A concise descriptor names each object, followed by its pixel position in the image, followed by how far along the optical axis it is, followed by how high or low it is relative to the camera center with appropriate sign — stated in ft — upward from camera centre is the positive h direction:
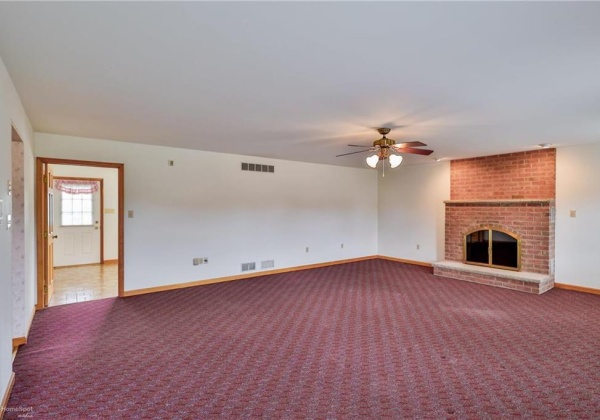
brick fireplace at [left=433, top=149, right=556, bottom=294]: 18.29 -0.17
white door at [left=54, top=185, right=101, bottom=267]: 24.53 -1.59
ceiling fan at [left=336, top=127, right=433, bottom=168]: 13.44 +2.53
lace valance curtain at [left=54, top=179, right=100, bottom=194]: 24.67 +1.67
